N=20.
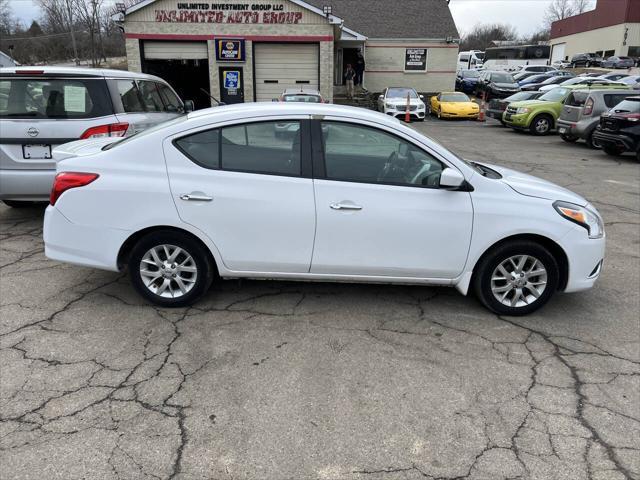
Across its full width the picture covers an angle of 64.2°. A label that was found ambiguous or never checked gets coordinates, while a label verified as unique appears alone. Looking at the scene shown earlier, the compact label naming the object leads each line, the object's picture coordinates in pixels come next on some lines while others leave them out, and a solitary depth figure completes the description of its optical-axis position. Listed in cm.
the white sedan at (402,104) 2272
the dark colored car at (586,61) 4972
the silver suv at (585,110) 1509
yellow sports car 2467
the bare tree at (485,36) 9481
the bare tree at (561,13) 10144
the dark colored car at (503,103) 2138
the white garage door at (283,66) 2292
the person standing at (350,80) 2769
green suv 1888
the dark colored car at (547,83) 2875
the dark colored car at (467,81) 3772
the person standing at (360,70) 3044
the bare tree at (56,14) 5388
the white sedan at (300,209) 397
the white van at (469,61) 5825
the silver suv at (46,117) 571
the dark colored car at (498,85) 2973
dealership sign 2183
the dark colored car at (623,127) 1283
